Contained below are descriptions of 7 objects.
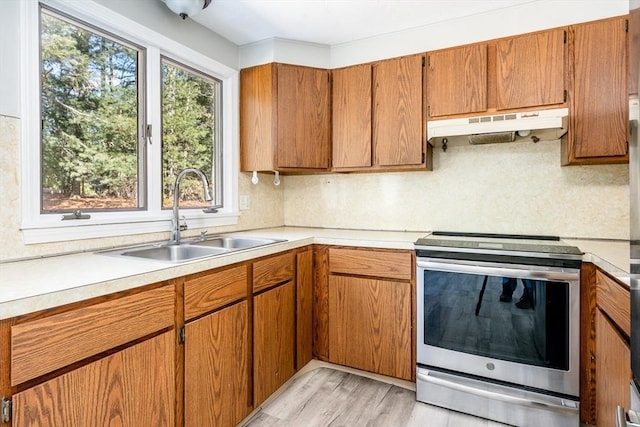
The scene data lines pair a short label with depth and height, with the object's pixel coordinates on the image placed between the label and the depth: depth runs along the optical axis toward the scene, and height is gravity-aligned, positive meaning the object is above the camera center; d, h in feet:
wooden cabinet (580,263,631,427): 4.25 -1.92
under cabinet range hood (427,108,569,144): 6.31 +1.55
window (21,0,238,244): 4.93 +1.49
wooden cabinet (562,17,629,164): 6.22 +2.07
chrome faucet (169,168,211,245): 6.49 -0.07
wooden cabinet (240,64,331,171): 8.27 +2.20
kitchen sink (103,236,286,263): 5.80 -0.70
